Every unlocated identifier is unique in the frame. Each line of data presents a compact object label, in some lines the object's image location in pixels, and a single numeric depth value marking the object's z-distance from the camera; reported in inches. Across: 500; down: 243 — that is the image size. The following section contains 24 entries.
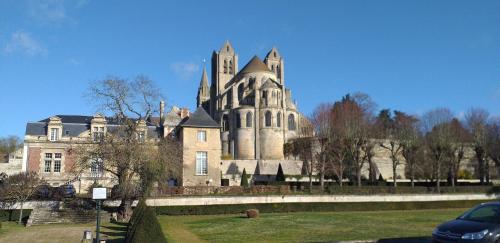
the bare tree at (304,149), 1928.5
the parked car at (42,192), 1117.2
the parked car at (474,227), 350.0
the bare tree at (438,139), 1803.6
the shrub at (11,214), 1048.8
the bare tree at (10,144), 3167.3
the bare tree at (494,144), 1841.8
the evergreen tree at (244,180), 1658.6
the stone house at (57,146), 1555.1
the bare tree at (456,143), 1829.5
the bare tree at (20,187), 1052.2
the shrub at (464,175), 2372.0
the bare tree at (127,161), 1057.5
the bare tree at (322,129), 1756.9
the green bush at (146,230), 433.4
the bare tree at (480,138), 1888.5
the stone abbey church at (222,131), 1565.0
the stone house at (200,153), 1547.7
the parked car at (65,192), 1144.2
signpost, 563.6
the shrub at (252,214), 978.6
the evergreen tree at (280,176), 1849.2
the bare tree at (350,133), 1720.0
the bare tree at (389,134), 1877.5
